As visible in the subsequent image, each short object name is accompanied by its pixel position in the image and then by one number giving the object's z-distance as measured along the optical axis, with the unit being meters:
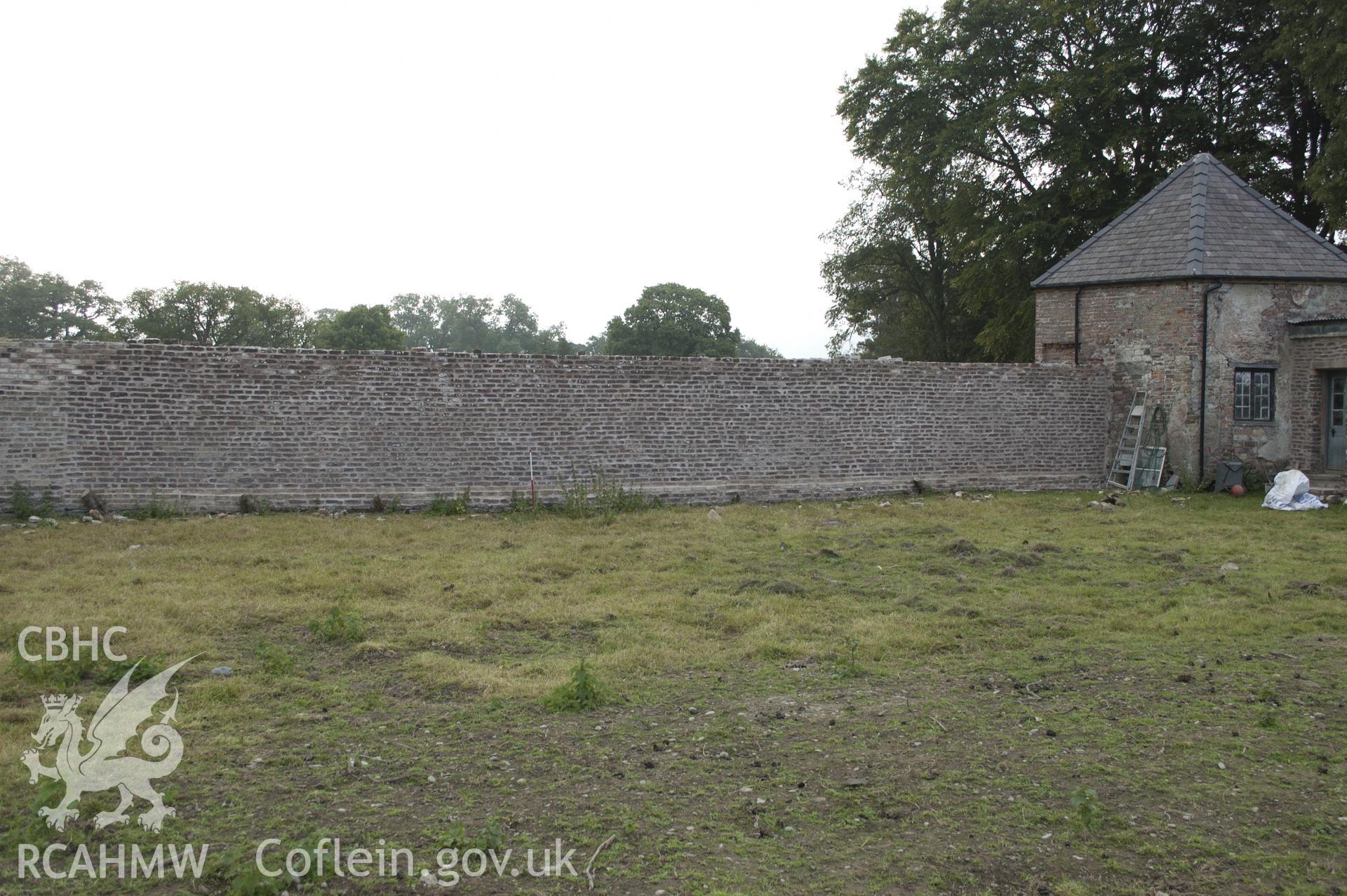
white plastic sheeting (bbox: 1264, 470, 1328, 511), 15.36
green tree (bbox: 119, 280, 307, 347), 49.97
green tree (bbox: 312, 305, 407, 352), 53.44
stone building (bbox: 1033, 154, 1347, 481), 17.27
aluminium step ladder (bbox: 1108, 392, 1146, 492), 17.89
